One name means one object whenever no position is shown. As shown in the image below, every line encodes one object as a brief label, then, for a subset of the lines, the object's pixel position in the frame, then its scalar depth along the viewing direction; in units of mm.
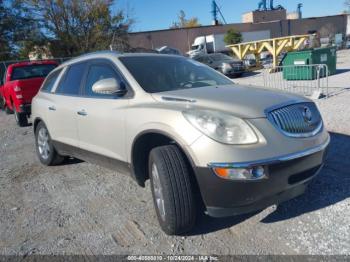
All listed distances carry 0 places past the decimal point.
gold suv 2650
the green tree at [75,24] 25781
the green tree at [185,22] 67731
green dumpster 13542
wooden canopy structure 18500
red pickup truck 9086
